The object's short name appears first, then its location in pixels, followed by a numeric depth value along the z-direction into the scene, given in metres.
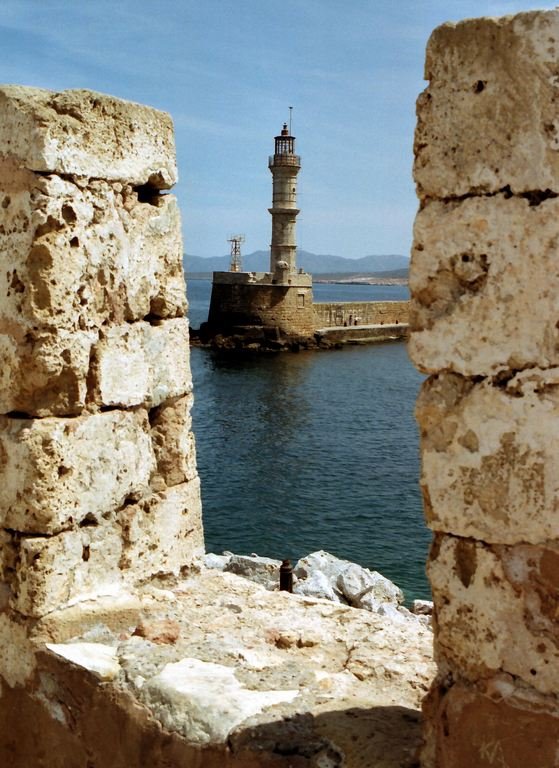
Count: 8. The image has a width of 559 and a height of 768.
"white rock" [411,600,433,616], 8.44
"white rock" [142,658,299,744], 3.12
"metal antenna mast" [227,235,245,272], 53.31
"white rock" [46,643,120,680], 3.49
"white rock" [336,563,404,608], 8.27
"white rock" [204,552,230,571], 8.29
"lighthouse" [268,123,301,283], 47.75
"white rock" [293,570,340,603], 8.00
